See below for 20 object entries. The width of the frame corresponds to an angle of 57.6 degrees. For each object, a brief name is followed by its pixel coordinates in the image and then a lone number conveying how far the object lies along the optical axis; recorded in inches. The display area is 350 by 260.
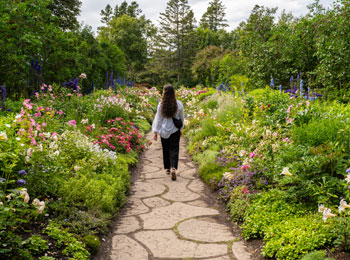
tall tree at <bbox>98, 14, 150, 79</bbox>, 1740.9
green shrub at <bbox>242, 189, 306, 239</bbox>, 130.7
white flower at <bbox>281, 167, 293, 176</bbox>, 126.3
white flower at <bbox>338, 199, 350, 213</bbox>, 93.3
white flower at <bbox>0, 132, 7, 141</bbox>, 106.3
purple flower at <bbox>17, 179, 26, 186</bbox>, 104.1
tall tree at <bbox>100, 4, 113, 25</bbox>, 2313.0
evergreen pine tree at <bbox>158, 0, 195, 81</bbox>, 1626.5
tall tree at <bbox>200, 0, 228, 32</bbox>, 2090.1
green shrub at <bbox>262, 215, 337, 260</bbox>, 107.2
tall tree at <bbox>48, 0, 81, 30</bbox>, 813.2
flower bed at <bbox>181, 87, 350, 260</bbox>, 110.7
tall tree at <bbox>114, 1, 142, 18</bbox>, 2277.3
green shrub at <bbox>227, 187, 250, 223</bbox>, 152.5
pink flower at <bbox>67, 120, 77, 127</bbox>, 207.6
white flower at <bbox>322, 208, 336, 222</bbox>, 97.0
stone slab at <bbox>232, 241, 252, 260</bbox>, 121.2
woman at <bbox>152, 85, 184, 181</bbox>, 227.3
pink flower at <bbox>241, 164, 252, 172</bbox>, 174.1
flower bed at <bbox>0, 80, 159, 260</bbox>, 101.8
